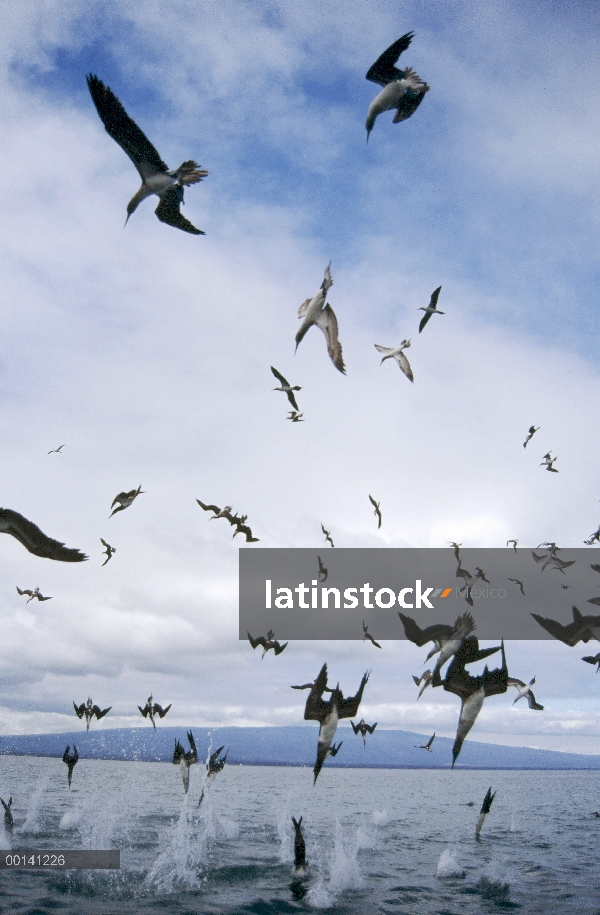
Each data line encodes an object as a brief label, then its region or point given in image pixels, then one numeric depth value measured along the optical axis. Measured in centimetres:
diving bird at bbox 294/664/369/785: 1038
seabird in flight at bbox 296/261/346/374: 1059
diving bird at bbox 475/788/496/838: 1622
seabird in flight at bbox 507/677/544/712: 1092
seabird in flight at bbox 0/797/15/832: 2269
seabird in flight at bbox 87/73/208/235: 885
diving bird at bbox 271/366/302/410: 1434
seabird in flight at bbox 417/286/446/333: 1335
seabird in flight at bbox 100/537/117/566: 1753
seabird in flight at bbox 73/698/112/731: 2194
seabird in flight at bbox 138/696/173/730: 2200
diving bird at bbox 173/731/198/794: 1908
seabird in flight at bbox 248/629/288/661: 1872
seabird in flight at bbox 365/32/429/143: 952
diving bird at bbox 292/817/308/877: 1889
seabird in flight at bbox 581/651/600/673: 1224
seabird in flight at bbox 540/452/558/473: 2100
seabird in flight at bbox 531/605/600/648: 922
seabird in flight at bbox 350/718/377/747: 1888
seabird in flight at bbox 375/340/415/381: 1492
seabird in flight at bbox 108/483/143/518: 1384
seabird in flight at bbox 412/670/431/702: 1156
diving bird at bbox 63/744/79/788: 2087
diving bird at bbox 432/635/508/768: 968
